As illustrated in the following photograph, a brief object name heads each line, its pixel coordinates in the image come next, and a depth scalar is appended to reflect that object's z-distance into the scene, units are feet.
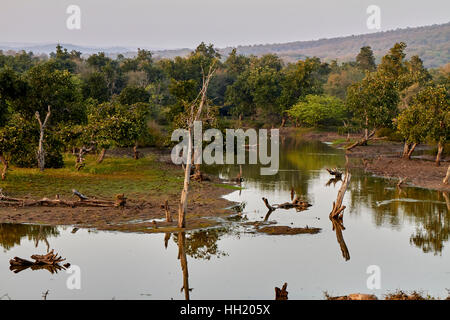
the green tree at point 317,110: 356.59
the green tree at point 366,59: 549.13
